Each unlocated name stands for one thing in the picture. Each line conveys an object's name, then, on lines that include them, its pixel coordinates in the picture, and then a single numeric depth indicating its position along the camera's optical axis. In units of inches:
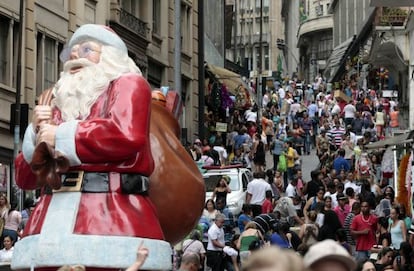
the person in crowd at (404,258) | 629.6
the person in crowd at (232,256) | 809.5
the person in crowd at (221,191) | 990.4
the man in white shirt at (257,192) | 1018.1
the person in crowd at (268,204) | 990.4
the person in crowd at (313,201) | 945.5
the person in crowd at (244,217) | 890.7
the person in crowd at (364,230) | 842.8
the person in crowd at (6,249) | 686.1
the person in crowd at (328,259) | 215.0
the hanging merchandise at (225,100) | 1901.7
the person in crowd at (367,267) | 512.6
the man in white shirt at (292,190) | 1150.3
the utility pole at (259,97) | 2106.5
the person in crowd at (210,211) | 882.4
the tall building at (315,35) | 4709.6
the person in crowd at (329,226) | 814.5
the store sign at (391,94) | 1793.6
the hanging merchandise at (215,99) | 1898.4
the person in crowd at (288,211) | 948.0
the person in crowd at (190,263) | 606.5
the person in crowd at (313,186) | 1065.5
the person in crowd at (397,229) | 798.5
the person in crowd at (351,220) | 864.9
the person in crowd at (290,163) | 1350.9
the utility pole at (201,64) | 1720.0
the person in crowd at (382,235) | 795.3
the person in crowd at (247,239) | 756.6
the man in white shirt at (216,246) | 826.8
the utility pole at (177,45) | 1054.4
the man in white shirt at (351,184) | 1078.0
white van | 1082.7
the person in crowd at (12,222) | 768.3
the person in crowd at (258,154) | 1328.9
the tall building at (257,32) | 5403.5
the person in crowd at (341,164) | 1273.4
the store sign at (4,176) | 1104.5
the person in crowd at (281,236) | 772.6
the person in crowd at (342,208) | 931.8
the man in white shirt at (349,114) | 1715.1
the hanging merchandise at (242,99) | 2057.1
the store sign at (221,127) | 1700.3
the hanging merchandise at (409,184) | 993.7
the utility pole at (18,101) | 854.5
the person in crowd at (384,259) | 650.8
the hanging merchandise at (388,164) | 1193.4
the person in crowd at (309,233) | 785.6
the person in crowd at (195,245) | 763.8
